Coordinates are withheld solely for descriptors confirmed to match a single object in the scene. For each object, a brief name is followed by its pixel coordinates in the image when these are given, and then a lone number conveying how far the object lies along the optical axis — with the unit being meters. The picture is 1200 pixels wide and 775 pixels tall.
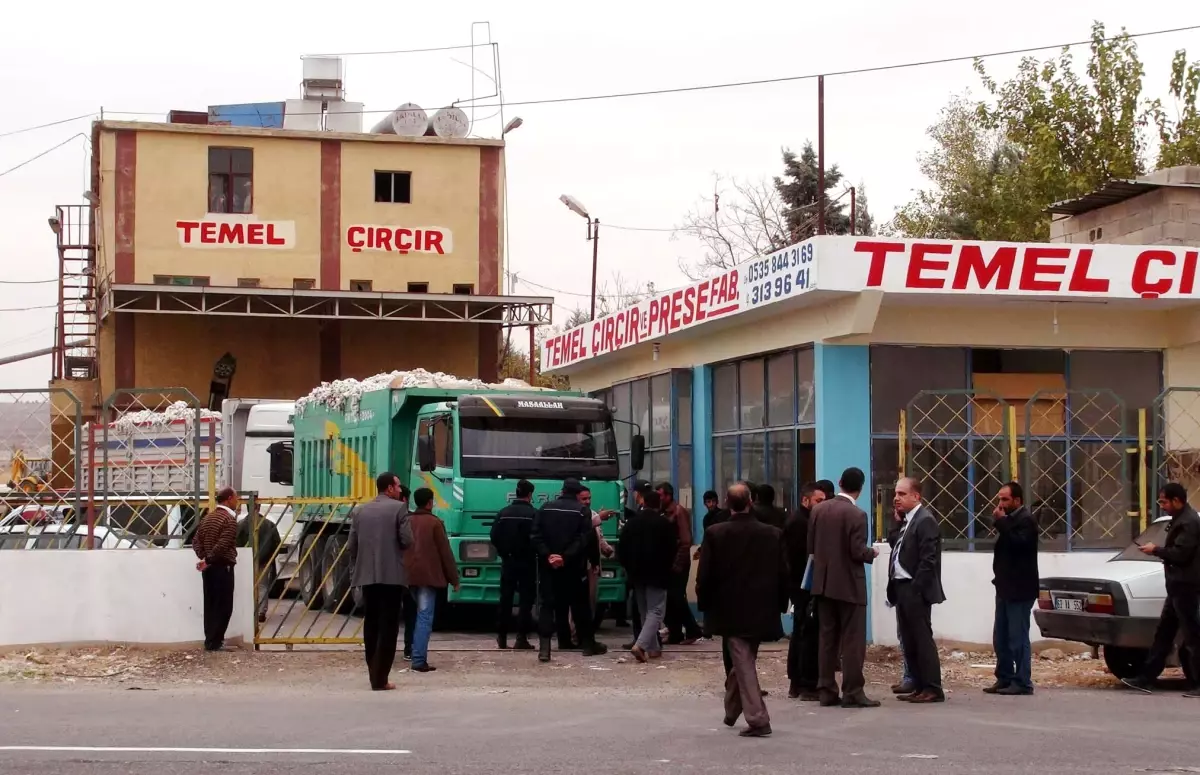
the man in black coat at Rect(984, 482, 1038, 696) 13.23
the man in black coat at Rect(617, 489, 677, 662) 15.96
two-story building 40.25
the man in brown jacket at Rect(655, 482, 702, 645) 17.14
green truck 18.06
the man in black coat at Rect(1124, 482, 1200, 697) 13.03
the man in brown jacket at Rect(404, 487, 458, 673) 14.57
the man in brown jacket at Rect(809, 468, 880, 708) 12.18
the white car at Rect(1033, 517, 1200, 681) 13.50
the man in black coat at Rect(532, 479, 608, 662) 15.95
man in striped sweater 15.44
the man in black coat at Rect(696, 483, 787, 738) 10.73
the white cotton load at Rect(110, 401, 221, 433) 26.95
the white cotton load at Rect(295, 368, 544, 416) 20.03
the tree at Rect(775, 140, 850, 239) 57.91
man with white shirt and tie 12.41
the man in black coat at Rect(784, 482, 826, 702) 12.87
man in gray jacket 13.12
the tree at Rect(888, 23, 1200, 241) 34.59
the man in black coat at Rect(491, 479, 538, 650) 16.31
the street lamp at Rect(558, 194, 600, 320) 39.91
